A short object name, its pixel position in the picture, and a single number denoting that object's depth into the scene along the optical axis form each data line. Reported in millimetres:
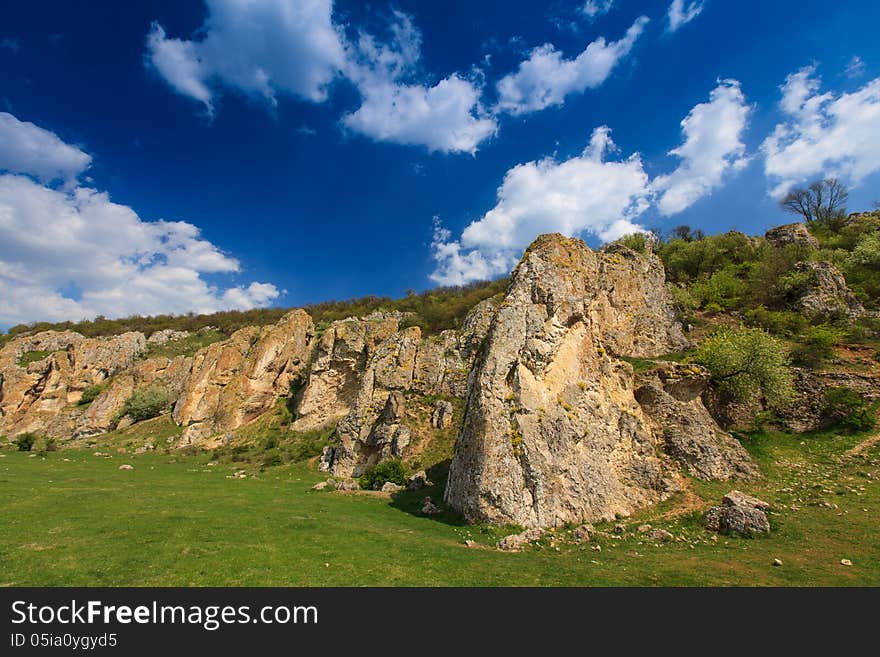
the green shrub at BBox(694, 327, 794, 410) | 22641
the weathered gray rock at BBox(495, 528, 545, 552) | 13711
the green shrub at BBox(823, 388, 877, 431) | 20453
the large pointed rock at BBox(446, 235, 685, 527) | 16000
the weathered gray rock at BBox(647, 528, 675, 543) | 14039
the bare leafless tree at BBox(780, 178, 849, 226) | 63769
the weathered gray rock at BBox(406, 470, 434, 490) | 24500
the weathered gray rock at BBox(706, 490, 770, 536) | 13805
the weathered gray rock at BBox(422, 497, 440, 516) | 18641
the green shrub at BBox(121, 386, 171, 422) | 53625
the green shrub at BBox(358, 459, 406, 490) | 25688
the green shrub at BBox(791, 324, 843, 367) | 25422
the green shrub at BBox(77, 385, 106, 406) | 59762
